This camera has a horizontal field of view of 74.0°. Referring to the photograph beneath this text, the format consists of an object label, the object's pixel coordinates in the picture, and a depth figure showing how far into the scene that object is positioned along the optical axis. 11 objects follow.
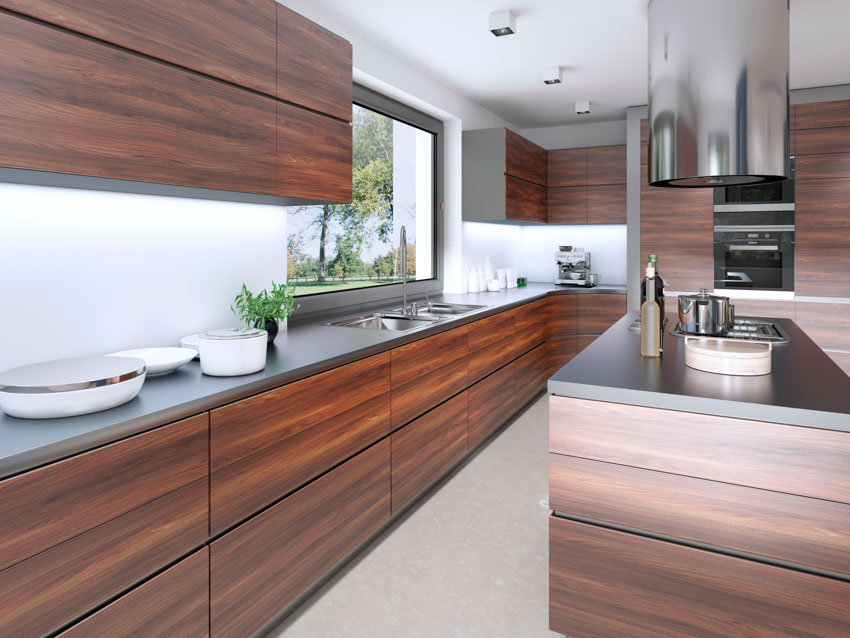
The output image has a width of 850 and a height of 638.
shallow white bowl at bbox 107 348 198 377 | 1.71
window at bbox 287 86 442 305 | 3.18
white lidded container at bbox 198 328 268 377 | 1.73
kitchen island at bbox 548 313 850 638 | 1.39
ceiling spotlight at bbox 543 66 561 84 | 3.88
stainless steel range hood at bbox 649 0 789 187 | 2.06
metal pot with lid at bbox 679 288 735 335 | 2.46
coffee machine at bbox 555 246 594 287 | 5.49
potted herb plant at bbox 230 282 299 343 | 2.27
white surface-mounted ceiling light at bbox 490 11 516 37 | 2.93
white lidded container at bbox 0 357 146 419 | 1.27
